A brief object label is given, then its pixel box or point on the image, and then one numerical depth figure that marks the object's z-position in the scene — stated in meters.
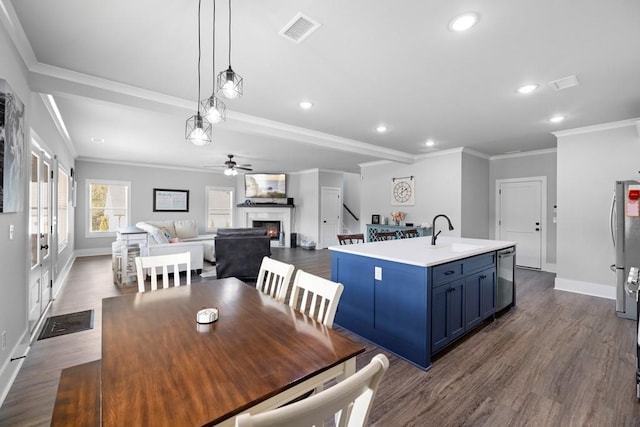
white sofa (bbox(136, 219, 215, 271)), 4.91
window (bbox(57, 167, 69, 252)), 4.68
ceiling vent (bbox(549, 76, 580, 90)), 2.78
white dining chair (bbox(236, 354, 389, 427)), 0.54
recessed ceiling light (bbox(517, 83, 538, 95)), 2.92
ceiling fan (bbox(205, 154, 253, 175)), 6.30
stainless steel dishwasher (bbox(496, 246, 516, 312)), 3.28
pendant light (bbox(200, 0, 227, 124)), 1.74
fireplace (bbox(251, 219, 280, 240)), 9.41
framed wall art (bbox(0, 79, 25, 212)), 1.81
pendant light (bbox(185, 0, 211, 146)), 1.80
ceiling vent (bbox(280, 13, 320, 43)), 1.95
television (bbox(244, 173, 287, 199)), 9.05
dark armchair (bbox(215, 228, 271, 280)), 4.84
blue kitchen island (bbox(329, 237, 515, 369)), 2.29
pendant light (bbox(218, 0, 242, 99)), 1.59
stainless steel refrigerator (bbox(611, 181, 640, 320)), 3.29
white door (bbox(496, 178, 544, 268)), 5.87
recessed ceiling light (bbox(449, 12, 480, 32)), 1.88
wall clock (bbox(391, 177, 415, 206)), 6.64
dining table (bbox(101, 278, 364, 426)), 0.82
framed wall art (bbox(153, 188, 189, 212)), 8.23
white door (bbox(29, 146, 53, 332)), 2.95
